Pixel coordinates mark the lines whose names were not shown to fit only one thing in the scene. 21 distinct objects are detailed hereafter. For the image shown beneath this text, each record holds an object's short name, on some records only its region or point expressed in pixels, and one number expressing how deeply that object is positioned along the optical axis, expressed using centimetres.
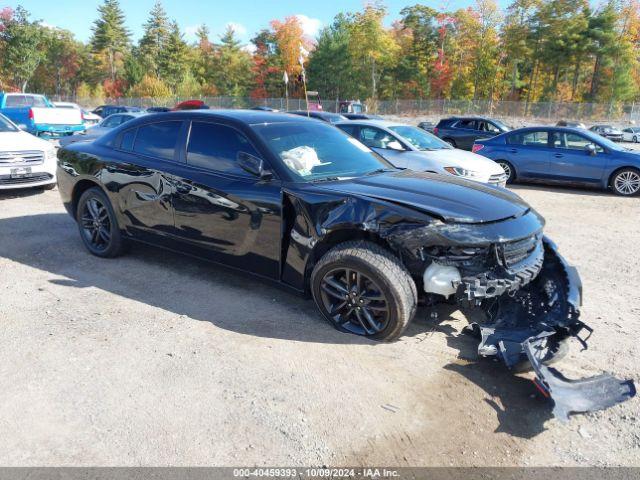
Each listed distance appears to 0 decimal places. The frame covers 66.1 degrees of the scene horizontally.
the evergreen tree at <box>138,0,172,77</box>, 7444
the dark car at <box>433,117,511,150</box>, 1756
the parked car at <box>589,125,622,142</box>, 3509
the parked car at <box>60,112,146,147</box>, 1526
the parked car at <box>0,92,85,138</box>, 1828
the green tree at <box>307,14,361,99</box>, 6244
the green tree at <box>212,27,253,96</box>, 6966
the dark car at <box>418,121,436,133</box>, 2864
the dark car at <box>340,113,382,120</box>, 1880
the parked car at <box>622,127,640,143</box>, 3534
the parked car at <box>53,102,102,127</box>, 2097
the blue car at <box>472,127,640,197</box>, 1084
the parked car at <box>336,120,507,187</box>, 852
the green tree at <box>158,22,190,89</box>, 6969
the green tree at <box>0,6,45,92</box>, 6191
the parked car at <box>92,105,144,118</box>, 2794
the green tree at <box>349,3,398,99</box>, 5771
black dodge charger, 337
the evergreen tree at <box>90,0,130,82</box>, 7625
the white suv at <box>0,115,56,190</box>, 841
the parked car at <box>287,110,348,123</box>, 1317
